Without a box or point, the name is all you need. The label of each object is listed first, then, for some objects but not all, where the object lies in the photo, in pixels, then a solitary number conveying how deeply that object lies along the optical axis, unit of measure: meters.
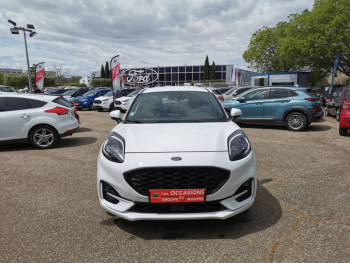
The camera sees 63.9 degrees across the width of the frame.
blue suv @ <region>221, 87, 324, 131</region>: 9.84
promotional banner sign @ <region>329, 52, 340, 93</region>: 20.36
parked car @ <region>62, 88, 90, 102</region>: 21.49
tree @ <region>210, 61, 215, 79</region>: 72.20
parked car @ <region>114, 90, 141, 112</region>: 17.17
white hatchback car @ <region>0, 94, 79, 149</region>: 7.20
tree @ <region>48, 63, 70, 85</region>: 76.69
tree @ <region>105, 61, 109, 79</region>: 85.62
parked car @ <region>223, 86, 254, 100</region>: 17.12
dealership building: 77.00
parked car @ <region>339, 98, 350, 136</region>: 8.19
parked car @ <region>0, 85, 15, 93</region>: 19.48
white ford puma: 2.76
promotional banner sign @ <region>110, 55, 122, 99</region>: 17.91
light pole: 20.27
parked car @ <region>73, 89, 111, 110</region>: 19.56
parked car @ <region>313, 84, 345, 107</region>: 18.04
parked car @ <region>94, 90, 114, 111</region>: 18.47
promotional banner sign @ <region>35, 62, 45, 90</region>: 21.06
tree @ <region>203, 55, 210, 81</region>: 72.31
